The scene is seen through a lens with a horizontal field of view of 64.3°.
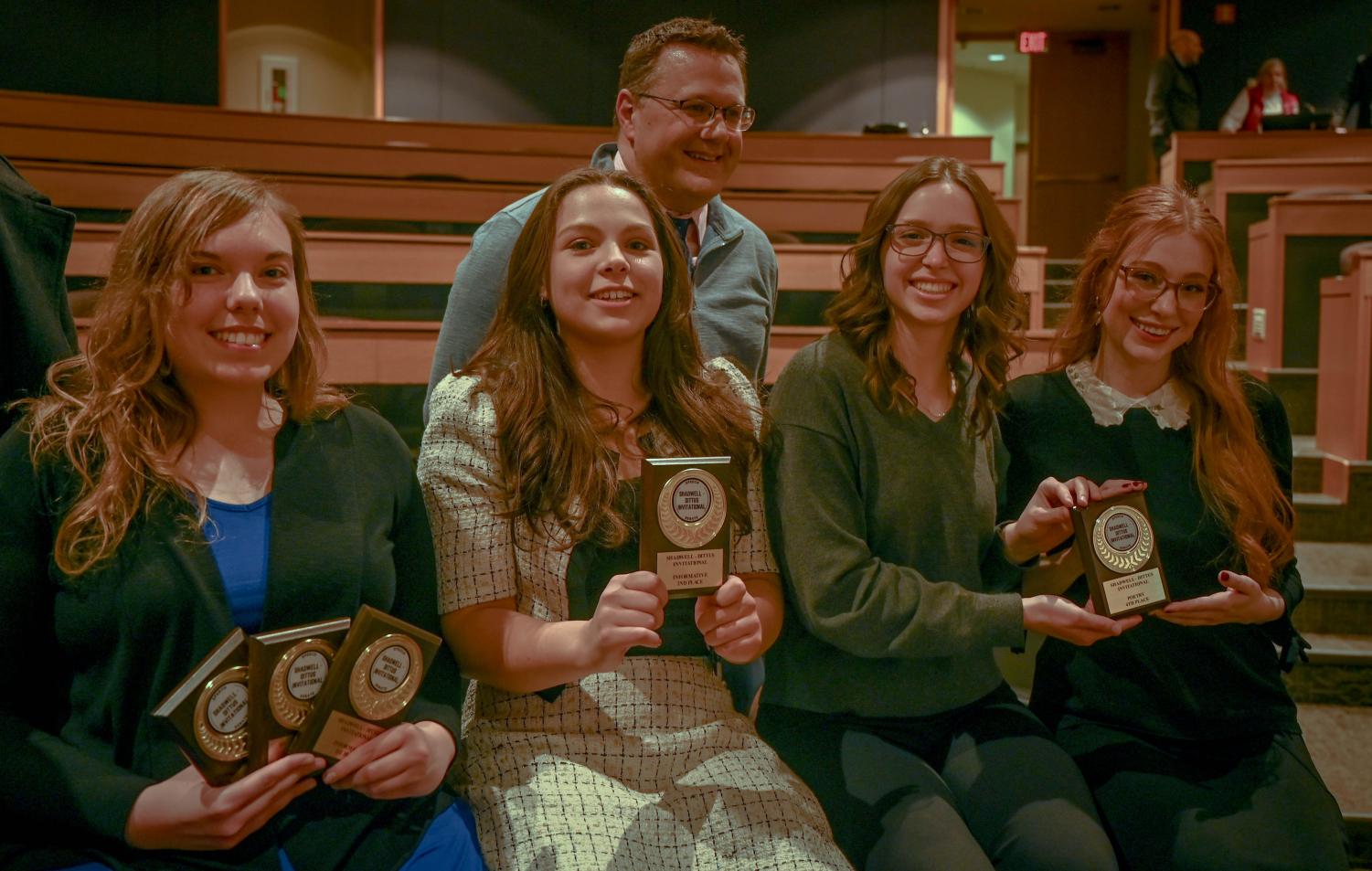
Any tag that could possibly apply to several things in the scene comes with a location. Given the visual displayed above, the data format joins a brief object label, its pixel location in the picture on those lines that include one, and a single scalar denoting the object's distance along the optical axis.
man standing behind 2.07
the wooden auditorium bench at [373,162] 6.22
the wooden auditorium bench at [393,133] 6.41
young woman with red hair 1.56
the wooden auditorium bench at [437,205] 5.70
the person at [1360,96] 7.68
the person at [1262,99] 7.79
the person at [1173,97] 7.69
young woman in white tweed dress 1.33
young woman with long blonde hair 1.18
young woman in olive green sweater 1.49
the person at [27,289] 1.36
